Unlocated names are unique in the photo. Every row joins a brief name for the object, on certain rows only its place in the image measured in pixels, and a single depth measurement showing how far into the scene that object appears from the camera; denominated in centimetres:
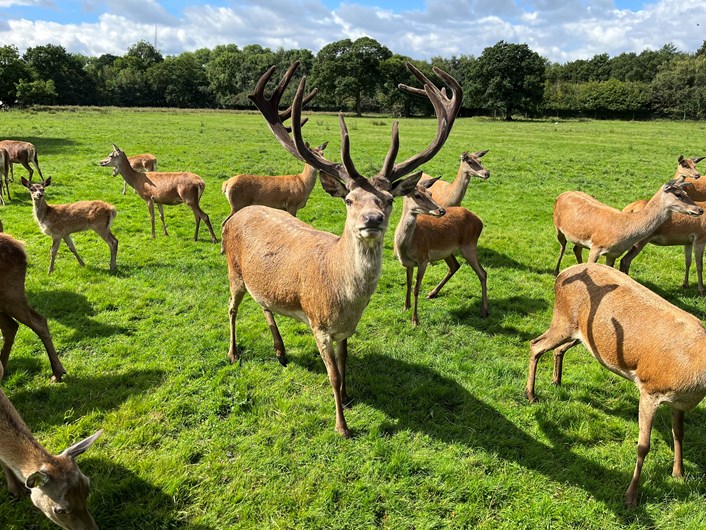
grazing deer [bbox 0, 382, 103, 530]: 268
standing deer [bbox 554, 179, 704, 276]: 658
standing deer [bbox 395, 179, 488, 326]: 638
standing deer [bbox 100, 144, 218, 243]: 973
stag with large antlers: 362
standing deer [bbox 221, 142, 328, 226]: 961
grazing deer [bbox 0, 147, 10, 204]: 1171
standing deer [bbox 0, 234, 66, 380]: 451
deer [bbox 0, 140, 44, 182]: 1369
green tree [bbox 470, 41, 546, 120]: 5372
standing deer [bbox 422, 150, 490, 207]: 941
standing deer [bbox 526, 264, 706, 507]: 349
